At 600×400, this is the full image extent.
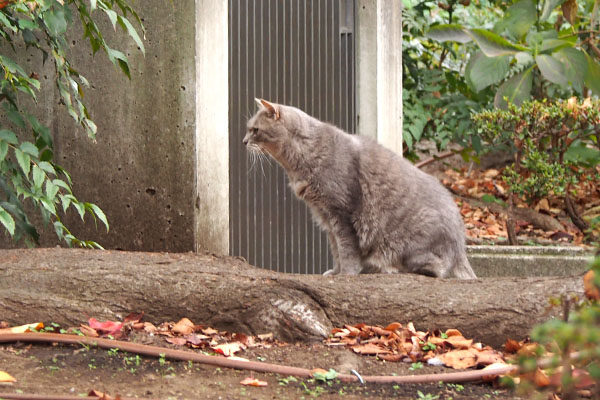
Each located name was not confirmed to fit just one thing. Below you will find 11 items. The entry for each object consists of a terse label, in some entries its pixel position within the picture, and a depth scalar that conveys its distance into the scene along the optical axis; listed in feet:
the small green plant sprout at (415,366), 20.90
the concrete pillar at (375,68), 44.70
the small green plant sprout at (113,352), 20.39
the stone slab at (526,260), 41.47
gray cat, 32.99
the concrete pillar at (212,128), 35.70
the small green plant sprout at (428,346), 21.83
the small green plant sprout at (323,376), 19.40
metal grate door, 39.93
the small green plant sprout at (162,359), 20.15
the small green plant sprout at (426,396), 18.42
